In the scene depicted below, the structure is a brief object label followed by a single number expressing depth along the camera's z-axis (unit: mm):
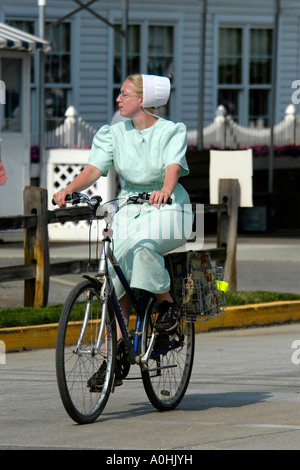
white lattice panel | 39406
